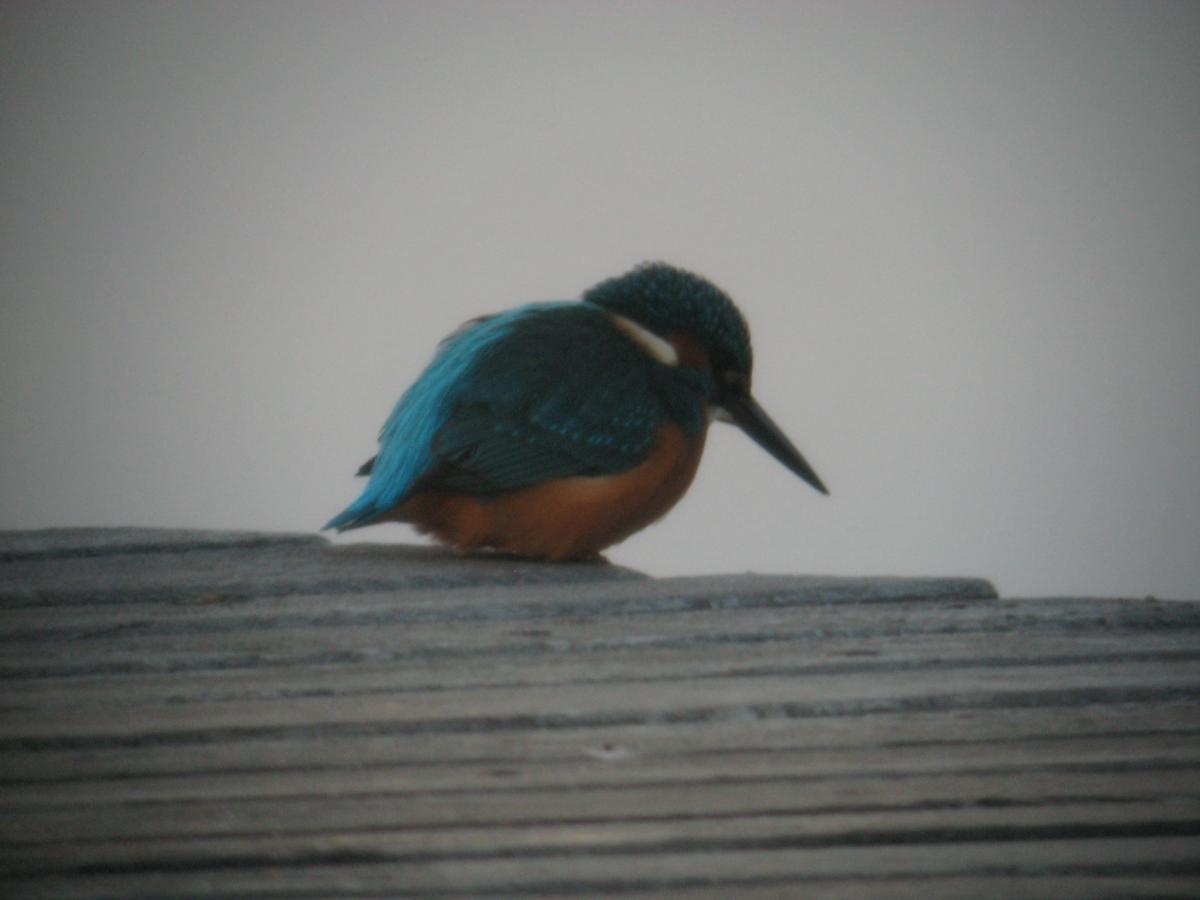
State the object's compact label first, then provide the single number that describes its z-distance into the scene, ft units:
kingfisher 24.29
